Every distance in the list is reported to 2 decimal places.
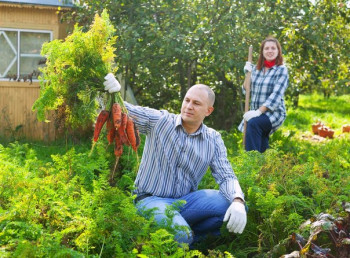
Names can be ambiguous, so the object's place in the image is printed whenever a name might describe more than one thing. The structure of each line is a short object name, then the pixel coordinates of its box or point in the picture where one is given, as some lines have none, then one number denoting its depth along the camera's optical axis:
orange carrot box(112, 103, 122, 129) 4.13
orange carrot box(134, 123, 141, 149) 4.41
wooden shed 9.80
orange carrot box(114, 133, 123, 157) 4.34
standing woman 7.40
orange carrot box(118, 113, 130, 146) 4.21
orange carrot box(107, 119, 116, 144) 4.32
